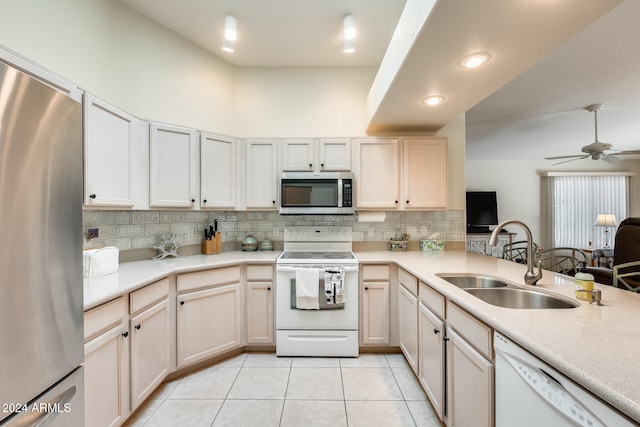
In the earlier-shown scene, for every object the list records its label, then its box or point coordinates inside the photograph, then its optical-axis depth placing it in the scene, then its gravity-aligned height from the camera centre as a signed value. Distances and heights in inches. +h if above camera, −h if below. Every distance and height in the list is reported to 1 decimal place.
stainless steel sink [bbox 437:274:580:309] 54.5 -17.9
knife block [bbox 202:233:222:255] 108.9 -12.0
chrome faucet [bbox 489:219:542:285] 59.2 -10.4
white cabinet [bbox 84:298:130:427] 52.7 -31.9
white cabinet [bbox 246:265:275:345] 99.3 -32.4
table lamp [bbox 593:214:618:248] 223.1 -4.9
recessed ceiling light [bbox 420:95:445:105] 82.2 +36.4
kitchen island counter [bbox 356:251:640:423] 26.2 -16.0
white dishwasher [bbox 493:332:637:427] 27.0 -21.6
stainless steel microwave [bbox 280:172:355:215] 105.7 +9.0
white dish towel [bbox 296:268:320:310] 94.4 -25.5
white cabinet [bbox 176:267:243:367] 84.8 -33.1
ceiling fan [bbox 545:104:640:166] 138.3 +35.3
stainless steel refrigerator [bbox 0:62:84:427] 29.1 -4.7
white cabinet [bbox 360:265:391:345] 99.0 -33.2
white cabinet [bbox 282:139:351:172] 110.7 +25.3
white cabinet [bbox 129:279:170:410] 66.4 -33.4
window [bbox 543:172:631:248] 253.9 +10.7
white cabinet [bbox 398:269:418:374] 79.5 -32.5
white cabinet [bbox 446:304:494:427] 45.2 -29.6
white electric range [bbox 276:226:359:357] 96.3 -36.8
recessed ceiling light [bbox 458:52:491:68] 59.0 +35.7
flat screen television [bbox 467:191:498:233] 248.7 +4.1
